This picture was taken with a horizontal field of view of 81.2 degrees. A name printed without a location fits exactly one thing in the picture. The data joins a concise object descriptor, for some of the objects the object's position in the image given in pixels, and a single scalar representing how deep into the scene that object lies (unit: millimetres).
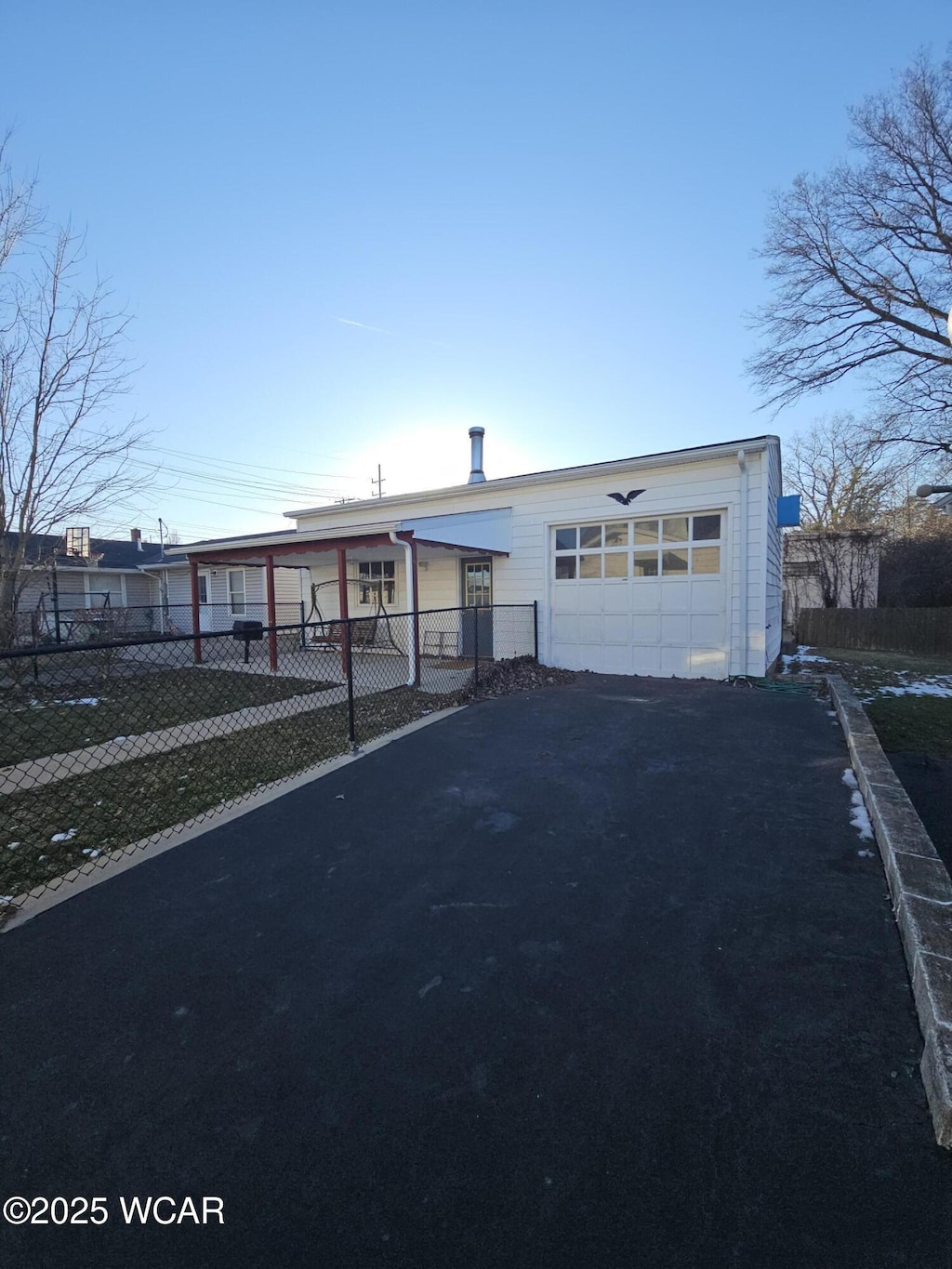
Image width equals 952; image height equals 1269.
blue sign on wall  9766
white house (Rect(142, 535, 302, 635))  16750
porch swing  12336
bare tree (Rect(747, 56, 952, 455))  13758
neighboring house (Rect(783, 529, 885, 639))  19703
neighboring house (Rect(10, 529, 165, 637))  17016
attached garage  8391
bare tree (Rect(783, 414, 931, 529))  18750
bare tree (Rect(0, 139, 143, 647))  8797
